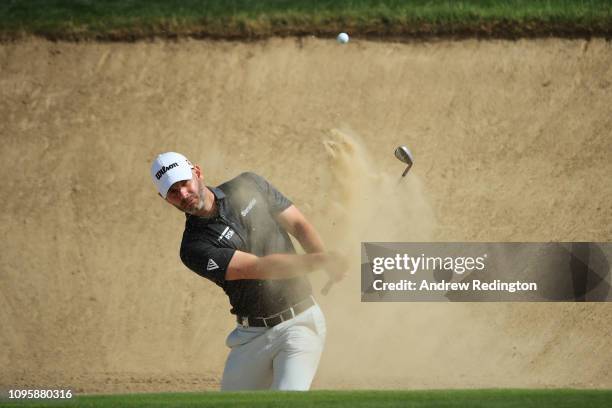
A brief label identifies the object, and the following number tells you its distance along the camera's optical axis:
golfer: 18.75
